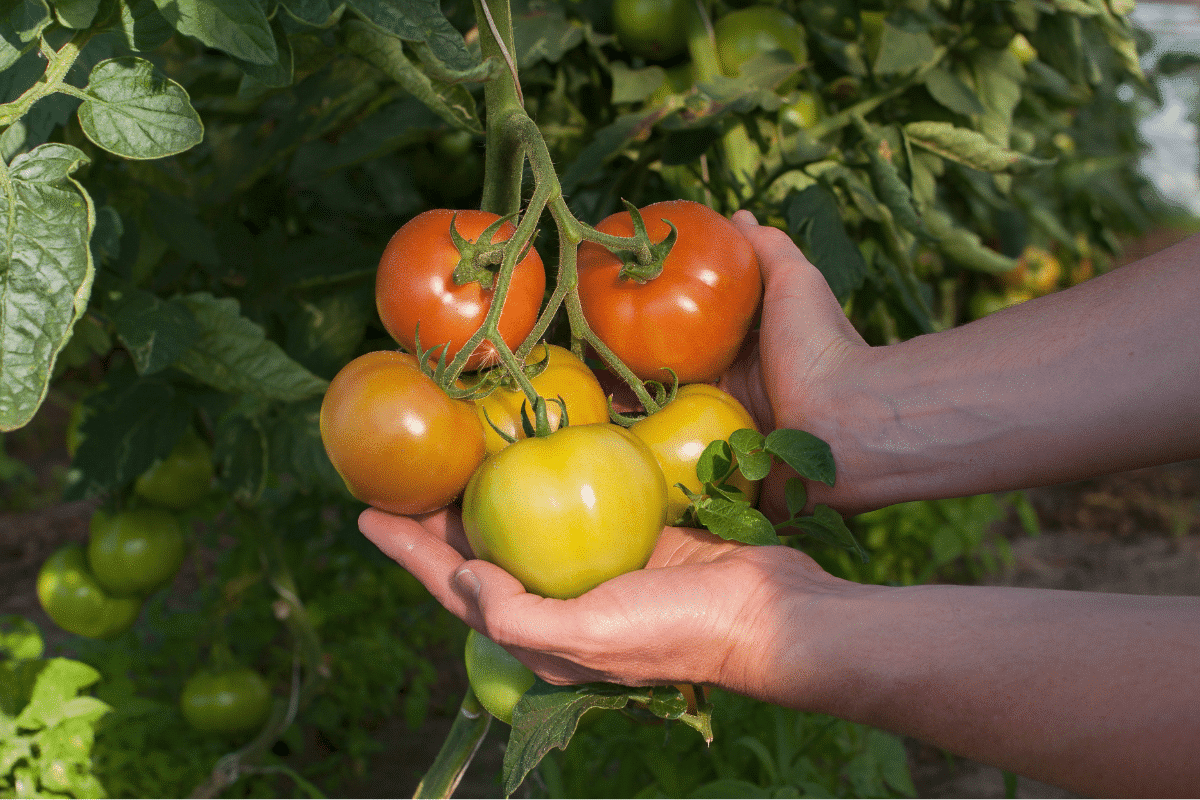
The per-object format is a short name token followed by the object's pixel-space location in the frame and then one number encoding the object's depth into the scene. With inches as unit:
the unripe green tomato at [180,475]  48.2
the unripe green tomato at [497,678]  28.4
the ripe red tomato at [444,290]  27.8
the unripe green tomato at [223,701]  51.3
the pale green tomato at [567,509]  25.0
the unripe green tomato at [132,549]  48.1
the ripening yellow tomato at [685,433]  29.9
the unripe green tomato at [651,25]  37.8
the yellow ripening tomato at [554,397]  29.2
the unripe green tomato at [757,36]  37.6
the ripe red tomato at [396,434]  26.6
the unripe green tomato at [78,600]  49.1
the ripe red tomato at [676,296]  30.2
